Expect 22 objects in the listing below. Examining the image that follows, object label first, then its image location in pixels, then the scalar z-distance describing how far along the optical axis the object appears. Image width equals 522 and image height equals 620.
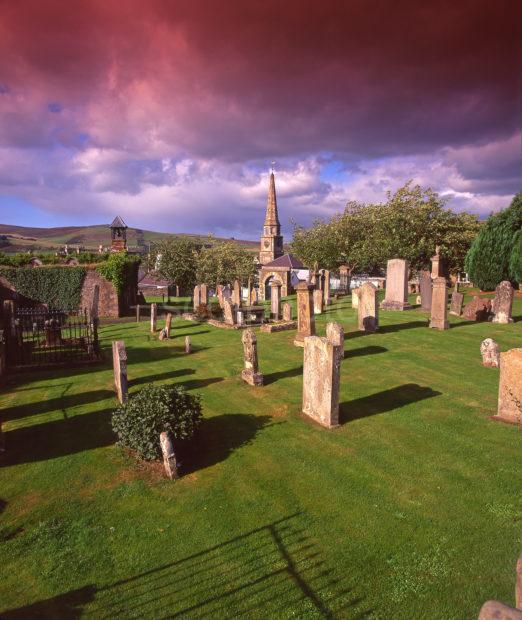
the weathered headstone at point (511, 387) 9.41
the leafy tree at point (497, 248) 32.91
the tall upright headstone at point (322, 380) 9.66
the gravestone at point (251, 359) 12.84
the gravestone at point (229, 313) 24.11
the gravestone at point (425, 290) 26.56
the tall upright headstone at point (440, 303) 20.09
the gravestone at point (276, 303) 26.32
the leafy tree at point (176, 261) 49.06
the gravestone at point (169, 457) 7.84
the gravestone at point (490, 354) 14.08
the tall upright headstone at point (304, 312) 17.72
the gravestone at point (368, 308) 19.98
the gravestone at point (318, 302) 27.05
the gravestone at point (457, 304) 23.86
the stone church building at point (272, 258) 49.00
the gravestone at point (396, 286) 26.36
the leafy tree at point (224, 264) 48.59
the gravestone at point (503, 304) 21.11
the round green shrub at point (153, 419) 8.31
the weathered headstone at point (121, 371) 11.63
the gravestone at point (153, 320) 23.38
